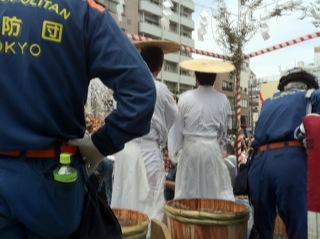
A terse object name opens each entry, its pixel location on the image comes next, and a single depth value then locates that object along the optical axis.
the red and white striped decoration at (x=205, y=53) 8.12
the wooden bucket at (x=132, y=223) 2.42
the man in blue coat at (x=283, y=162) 3.26
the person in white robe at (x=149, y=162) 3.78
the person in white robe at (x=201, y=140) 4.49
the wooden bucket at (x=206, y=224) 3.00
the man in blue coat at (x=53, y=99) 1.54
